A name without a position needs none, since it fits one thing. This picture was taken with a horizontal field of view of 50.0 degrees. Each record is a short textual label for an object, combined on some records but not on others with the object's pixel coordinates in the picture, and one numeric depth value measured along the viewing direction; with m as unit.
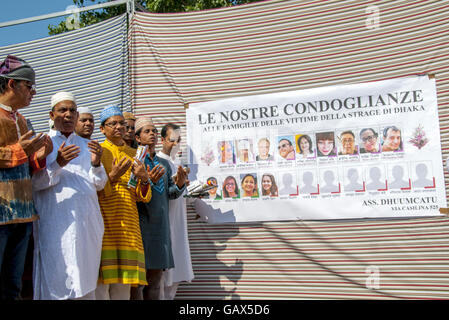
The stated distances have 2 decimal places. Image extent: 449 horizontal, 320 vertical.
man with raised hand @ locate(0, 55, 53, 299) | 2.46
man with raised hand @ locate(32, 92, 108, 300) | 2.71
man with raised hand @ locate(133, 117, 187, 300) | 3.38
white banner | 3.59
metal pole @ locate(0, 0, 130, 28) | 4.36
